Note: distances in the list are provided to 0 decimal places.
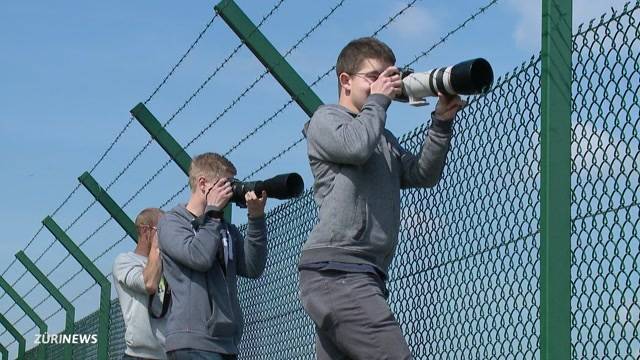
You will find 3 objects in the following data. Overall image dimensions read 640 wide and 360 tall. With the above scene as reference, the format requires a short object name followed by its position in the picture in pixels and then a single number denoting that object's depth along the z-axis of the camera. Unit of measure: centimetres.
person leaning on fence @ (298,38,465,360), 354
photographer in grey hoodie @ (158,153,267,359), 473
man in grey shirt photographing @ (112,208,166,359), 576
